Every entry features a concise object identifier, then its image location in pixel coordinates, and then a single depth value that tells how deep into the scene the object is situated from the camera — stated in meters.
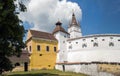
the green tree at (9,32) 8.95
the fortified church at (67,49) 20.22
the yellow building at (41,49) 19.97
